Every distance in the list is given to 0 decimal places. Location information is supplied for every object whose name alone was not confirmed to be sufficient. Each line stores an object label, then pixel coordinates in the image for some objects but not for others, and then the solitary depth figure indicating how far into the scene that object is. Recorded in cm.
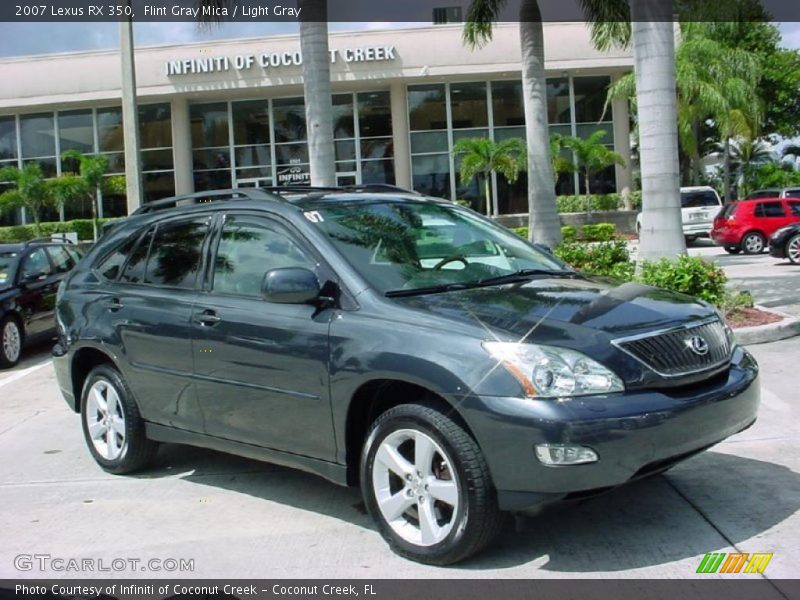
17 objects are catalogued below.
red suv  2228
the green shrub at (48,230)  3278
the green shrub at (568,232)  2292
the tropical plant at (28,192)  3111
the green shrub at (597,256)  1080
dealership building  3206
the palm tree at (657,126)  978
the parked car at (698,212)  2655
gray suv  374
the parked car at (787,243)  1792
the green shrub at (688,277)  923
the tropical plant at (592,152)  3062
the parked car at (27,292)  1127
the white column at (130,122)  1468
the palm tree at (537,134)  1351
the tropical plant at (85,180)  3072
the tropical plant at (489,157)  2966
